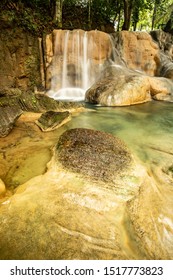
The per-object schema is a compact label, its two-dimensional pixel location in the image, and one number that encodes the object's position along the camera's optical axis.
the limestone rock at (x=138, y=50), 10.99
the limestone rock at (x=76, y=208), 1.58
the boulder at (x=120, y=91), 7.38
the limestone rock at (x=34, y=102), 5.37
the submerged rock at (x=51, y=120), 4.48
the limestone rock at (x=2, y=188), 2.21
